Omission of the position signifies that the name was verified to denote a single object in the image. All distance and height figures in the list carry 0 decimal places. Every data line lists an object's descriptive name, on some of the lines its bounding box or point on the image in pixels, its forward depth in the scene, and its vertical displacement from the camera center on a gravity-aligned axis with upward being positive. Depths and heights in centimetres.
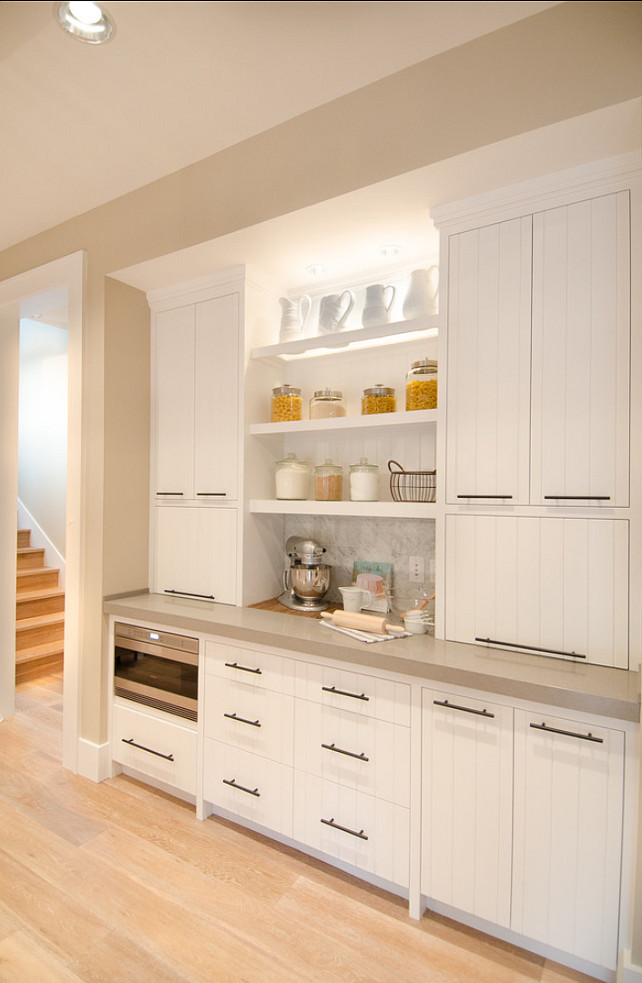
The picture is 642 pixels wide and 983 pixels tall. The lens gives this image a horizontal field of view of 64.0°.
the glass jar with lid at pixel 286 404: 251 +41
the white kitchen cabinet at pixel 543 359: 163 +44
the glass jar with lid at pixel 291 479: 248 +4
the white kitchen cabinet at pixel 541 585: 162 -32
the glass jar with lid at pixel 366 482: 229 +3
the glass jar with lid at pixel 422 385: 208 +42
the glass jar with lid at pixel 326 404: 245 +40
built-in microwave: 228 -85
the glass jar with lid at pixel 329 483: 245 +2
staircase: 389 -108
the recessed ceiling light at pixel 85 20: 143 +134
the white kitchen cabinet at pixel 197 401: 252 +44
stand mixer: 243 -43
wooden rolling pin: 197 -52
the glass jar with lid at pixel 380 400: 229 +40
